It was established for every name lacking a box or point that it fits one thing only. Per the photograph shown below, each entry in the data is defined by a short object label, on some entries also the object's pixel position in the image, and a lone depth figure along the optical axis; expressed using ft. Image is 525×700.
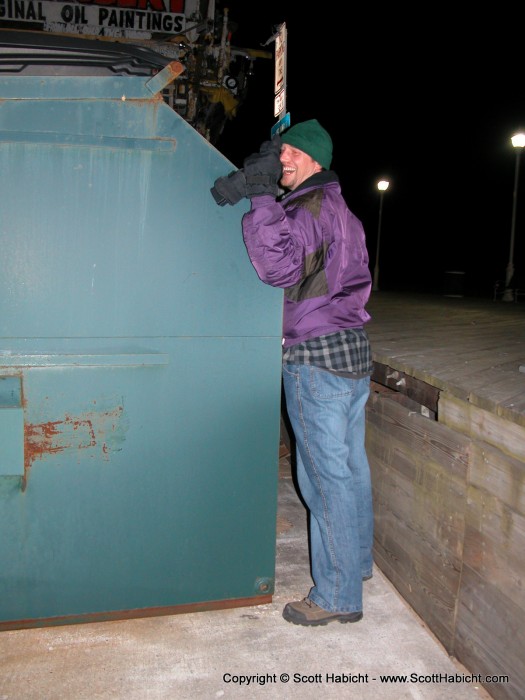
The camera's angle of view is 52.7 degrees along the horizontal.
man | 7.52
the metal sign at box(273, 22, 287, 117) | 17.23
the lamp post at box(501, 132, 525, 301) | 48.21
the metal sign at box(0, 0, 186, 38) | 26.14
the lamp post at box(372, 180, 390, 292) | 62.80
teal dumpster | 6.89
